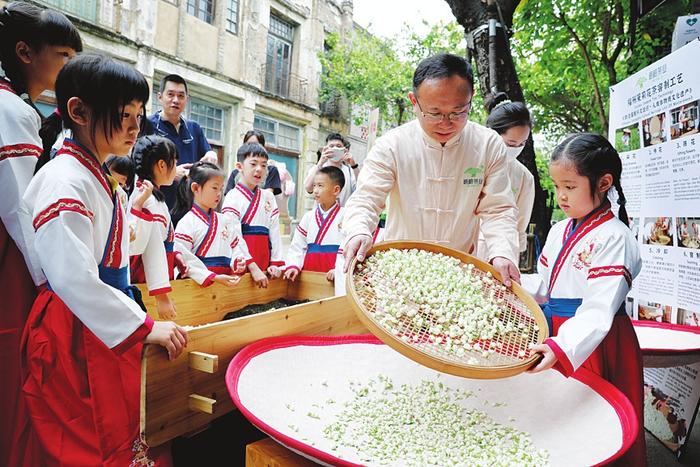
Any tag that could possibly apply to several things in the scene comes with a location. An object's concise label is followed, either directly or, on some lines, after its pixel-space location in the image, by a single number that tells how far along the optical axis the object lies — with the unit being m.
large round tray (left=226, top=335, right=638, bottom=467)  1.29
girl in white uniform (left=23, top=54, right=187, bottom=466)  1.34
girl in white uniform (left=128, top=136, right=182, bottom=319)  2.66
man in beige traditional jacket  2.10
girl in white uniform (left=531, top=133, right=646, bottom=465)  1.62
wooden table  1.23
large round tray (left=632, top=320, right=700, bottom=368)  2.33
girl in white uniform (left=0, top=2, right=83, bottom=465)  1.52
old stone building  9.99
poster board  2.70
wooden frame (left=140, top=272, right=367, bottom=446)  1.37
